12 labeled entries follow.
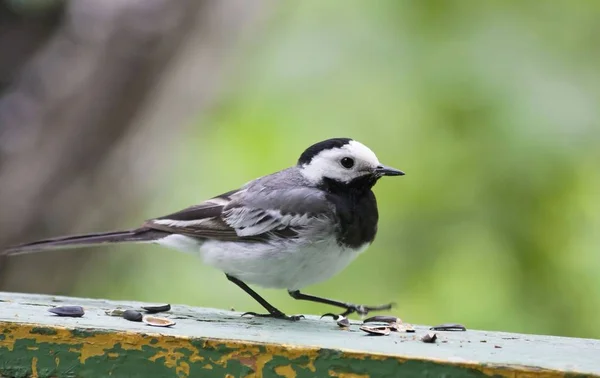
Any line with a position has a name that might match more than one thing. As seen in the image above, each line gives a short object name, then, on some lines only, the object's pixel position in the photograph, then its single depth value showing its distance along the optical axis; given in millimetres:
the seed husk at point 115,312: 5375
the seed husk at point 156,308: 5590
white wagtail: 6410
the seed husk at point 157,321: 4836
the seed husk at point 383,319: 5857
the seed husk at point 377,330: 5176
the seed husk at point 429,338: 4855
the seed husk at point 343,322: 5568
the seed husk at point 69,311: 5051
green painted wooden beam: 4109
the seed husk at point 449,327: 5648
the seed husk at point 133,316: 5046
